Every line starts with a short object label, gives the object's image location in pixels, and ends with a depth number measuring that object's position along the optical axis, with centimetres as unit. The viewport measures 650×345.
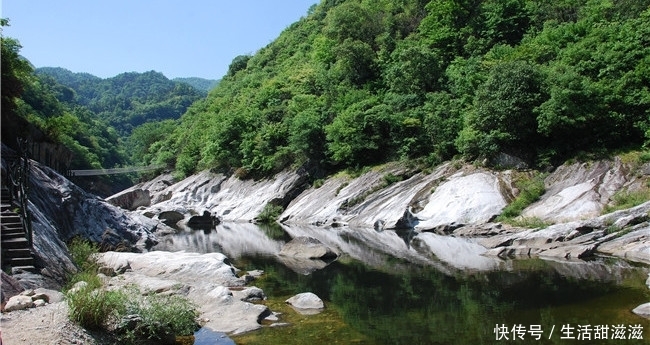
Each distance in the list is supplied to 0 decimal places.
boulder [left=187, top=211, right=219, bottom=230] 5563
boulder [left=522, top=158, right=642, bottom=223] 3003
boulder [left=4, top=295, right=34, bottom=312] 1081
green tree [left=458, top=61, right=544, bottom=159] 4006
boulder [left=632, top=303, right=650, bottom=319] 1274
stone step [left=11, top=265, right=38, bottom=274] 1385
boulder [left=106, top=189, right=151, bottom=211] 6688
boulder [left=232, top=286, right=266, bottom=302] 1739
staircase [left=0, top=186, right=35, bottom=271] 1448
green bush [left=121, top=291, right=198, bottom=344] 1113
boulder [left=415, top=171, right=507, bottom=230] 3619
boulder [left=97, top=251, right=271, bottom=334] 1439
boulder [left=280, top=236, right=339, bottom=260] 2698
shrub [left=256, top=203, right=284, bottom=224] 5469
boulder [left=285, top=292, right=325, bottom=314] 1571
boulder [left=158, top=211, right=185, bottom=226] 5748
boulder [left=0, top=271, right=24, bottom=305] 1172
